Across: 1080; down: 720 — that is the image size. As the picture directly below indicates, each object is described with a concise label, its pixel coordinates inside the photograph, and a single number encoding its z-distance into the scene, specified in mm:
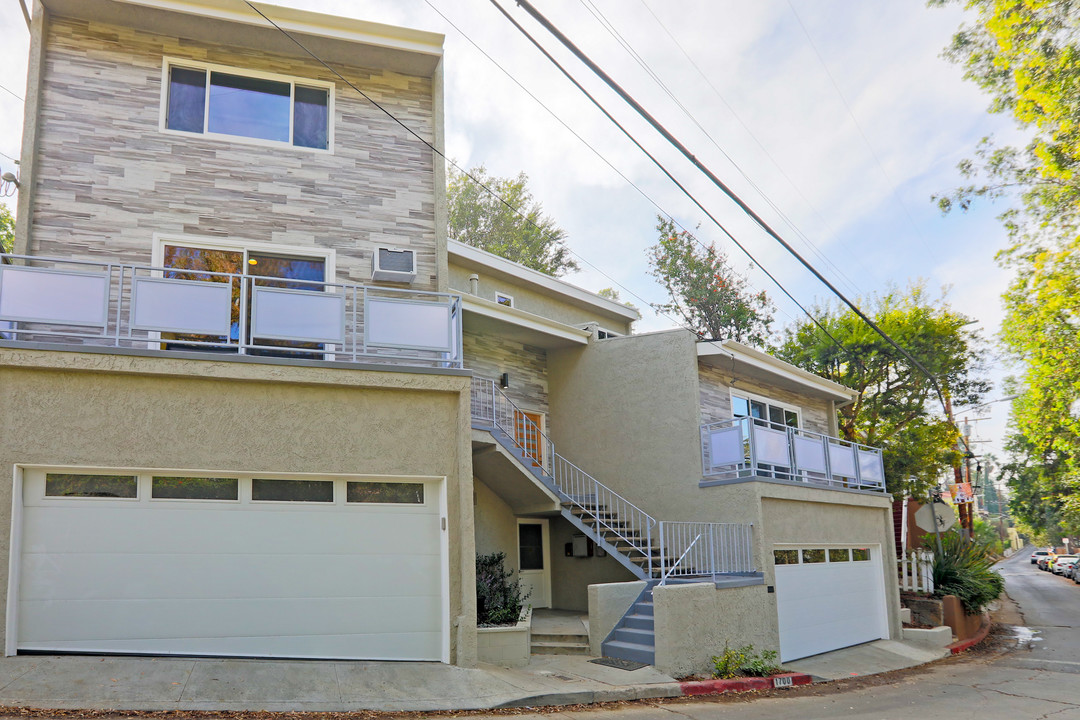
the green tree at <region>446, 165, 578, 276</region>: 34250
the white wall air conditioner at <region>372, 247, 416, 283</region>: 11945
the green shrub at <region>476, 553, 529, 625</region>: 11555
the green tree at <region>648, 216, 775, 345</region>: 34062
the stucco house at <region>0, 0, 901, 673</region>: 9195
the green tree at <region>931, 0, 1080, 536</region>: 17234
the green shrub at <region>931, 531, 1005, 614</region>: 20016
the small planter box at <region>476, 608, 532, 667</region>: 10906
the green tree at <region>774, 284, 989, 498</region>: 26828
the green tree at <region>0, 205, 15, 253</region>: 26512
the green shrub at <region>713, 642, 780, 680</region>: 11914
